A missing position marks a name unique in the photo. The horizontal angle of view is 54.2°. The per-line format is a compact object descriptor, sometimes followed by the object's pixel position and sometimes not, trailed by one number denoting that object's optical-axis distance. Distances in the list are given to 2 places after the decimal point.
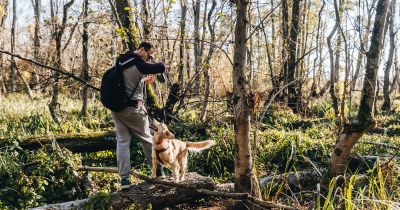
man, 5.31
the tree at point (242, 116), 4.54
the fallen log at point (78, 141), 7.07
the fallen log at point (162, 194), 5.02
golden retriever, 5.13
